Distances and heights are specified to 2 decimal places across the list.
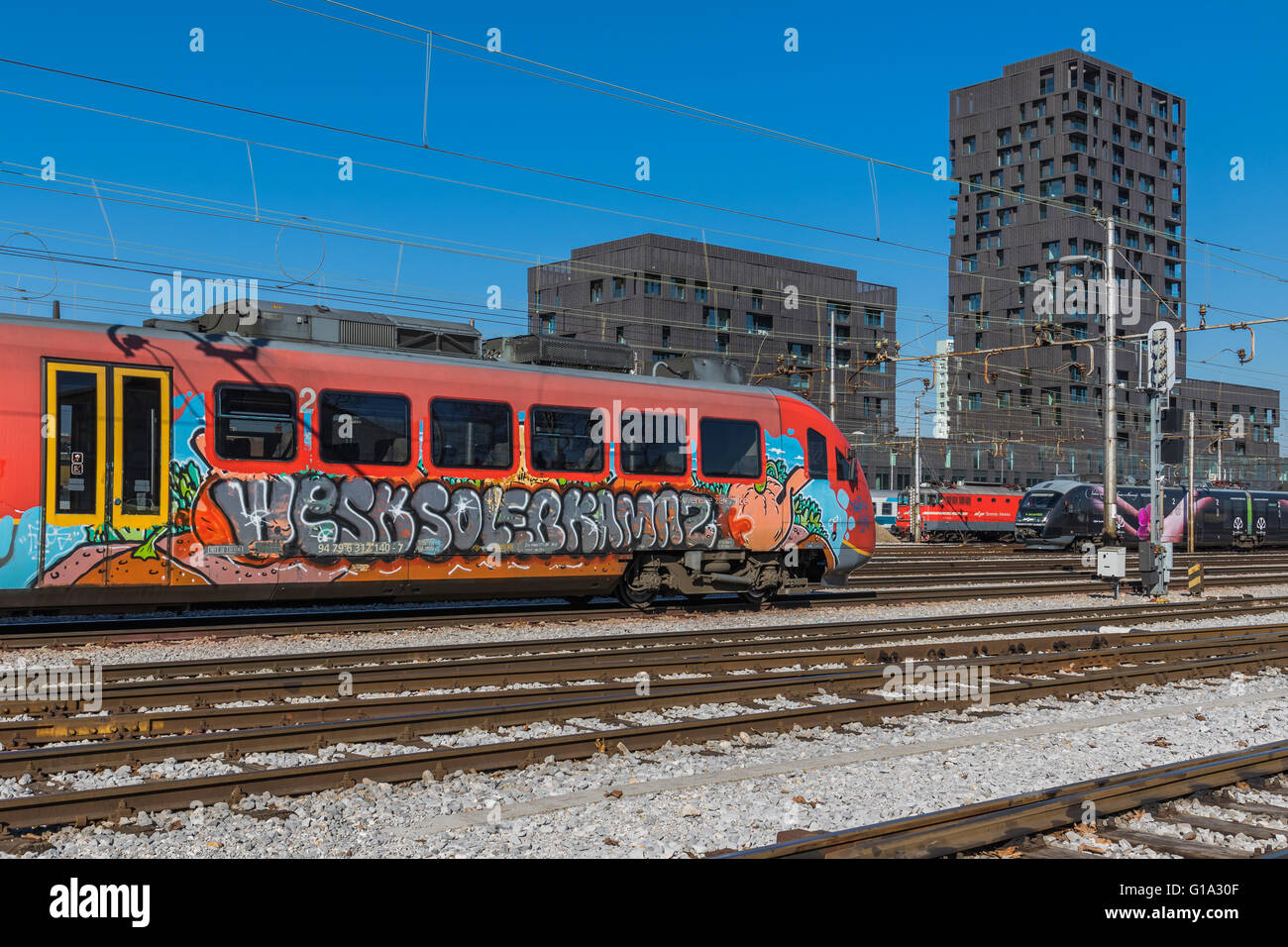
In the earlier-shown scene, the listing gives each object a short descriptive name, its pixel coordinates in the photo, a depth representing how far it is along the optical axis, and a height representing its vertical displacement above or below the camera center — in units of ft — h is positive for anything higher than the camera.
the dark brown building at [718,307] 288.30 +50.77
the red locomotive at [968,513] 186.60 -3.73
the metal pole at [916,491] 179.33 -0.06
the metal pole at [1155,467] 73.20 +1.52
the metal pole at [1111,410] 86.89 +6.41
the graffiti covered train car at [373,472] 42.50 +0.97
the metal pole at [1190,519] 158.30 -4.29
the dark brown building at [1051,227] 348.59 +90.24
